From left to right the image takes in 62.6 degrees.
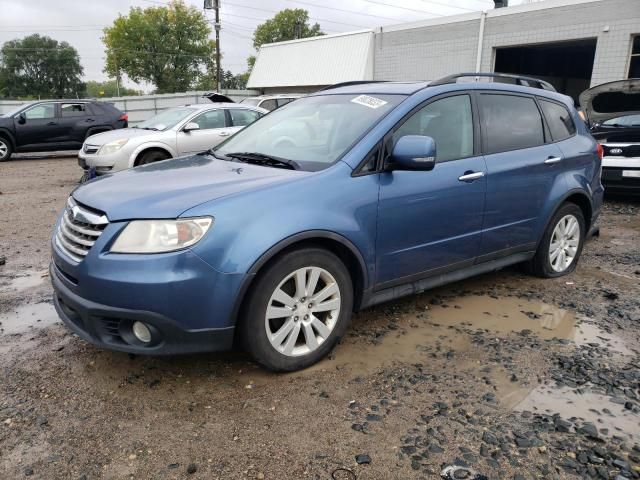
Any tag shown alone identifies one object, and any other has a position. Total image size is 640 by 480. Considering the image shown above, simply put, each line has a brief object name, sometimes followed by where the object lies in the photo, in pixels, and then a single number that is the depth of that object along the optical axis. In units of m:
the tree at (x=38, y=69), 76.19
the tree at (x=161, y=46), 66.44
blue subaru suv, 2.73
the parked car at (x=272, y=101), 14.63
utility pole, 32.75
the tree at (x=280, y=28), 75.00
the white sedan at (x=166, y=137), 8.71
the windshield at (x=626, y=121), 8.92
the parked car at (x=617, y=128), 8.34
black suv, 14.30
